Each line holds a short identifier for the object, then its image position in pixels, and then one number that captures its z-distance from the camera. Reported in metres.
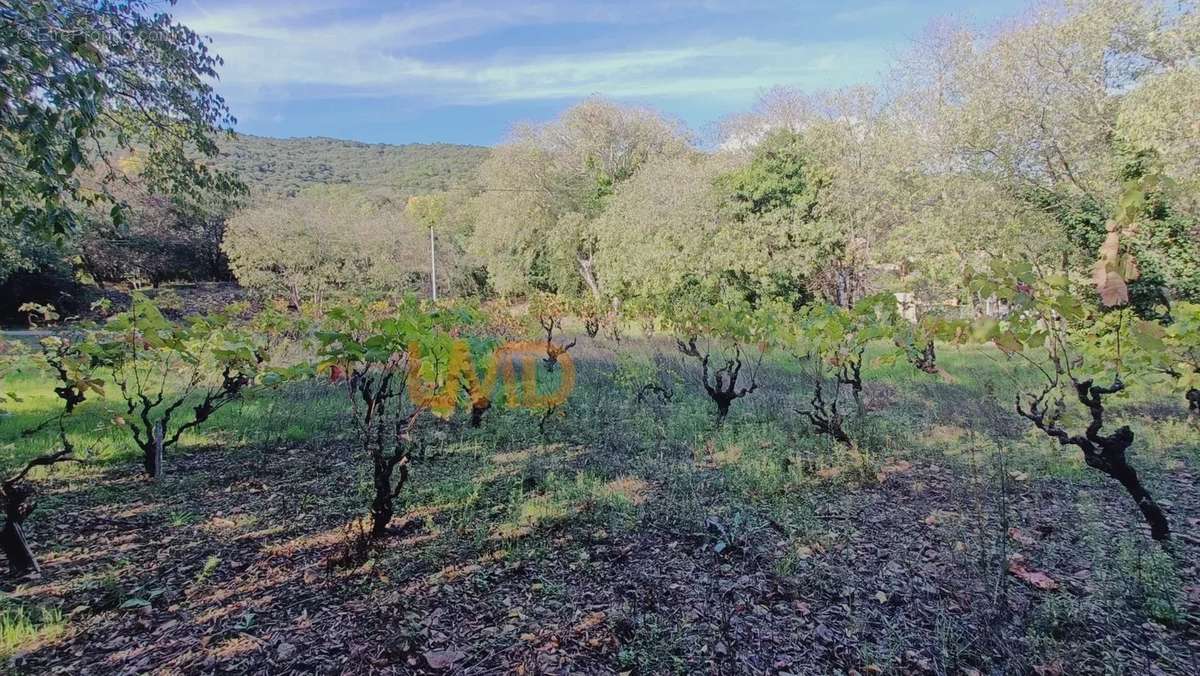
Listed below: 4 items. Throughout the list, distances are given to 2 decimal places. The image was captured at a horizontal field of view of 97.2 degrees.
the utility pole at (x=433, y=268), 21.21
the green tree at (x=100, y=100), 1.57
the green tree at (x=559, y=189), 19.92
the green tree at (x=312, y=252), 16.09
